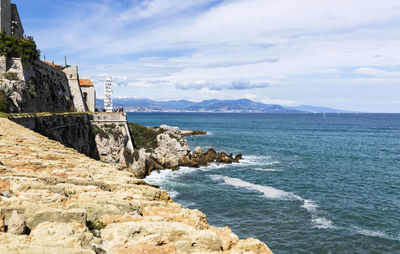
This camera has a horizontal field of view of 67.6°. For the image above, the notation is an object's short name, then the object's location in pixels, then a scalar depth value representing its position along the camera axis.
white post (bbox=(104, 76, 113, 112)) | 57.72
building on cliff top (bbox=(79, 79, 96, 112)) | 65.44
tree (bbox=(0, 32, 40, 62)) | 37.41
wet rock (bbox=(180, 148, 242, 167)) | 53.94
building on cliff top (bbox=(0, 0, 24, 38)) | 44.21
